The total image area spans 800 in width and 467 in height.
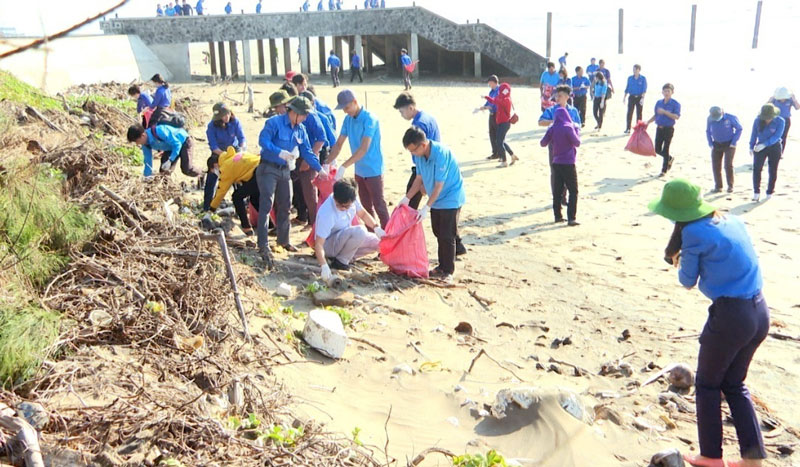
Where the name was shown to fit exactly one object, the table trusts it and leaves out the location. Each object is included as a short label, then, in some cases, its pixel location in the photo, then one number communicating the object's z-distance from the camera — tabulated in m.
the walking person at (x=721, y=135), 10.48
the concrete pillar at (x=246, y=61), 30.80
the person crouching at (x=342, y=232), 6.38
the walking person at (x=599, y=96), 16.16
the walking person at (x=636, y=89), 15.91
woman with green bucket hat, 3.80
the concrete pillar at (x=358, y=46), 31.29
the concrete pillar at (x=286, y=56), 32.12
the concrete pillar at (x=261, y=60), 34.53
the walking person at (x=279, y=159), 6.77
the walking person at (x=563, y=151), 8.70
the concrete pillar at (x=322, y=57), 34.90
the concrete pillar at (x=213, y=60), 34.25
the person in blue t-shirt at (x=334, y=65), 26.52
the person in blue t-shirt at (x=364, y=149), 7.30
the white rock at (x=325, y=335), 5.07
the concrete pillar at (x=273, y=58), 33.28
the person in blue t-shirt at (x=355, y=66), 28.91
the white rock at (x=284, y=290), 6.10
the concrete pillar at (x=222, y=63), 33.53
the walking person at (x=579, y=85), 16.48
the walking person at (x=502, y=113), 12.23
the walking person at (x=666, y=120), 11.77
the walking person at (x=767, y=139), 9.79
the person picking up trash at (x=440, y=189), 6.46
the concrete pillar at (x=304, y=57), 32.31
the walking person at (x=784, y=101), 10.65
